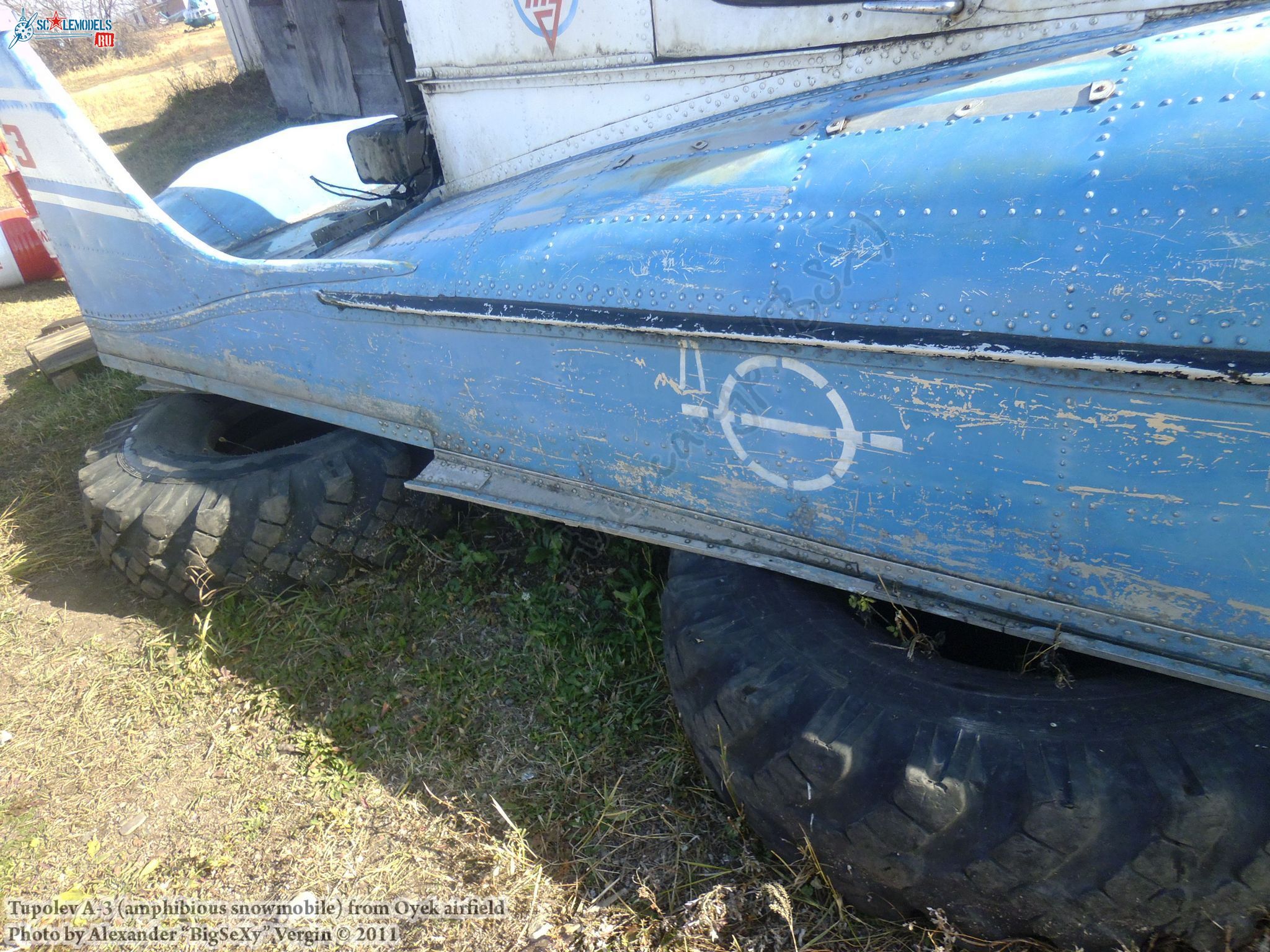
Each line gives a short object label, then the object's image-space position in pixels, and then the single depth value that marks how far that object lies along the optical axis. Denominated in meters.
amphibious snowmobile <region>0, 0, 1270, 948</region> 1.55
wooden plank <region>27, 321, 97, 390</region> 5.31
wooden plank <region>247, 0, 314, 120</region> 10.41
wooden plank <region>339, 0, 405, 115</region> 9.09
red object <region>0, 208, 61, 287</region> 7.02
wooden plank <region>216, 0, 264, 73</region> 11.59
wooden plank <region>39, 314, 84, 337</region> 5.99
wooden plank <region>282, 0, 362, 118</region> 9.63
